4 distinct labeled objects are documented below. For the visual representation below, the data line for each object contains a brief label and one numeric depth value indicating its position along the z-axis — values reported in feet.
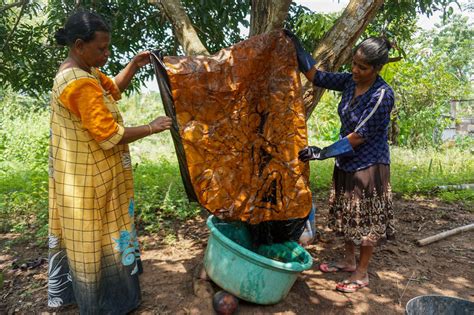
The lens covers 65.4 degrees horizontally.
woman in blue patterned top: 7.38
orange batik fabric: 7.54
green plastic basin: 7.33
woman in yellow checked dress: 6.01
